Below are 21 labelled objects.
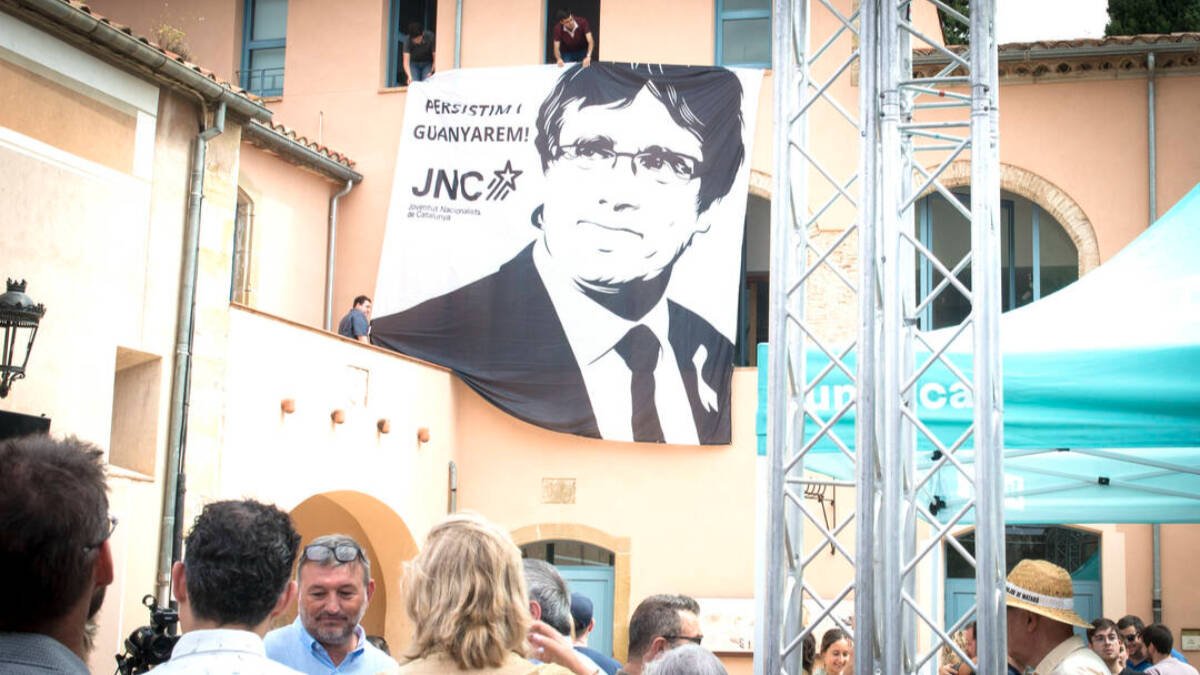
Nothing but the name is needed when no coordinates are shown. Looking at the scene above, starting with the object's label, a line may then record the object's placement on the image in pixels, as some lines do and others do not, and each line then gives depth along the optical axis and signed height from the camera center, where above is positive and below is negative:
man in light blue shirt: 4.70 -0.39
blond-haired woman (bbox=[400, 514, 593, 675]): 3.18 -0.24
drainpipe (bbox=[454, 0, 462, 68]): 17.64 +5.49
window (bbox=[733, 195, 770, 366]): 16.61 +2.32
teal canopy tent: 6.62 +0.55
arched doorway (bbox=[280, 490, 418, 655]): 14.79 -0.48
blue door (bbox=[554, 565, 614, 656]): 16.12 -1.01
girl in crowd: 8.52 -0.85
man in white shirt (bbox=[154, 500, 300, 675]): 2.89 -0.21
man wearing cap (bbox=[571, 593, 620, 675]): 4.68 -0.40
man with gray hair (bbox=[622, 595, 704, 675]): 4.95 -0.44
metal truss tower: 6.09 +0.67
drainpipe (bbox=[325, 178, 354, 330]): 17.17 +2.79
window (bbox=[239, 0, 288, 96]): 18.52 +5.52
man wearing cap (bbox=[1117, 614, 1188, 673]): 9.88 -0.86
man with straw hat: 4.97 -0.36
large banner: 15.78 +2.64
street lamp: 8.82 +0.96
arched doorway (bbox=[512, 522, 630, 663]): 15.97 -0.65
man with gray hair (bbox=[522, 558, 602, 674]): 4.08 -0.29
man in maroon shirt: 17.19 +5.29
